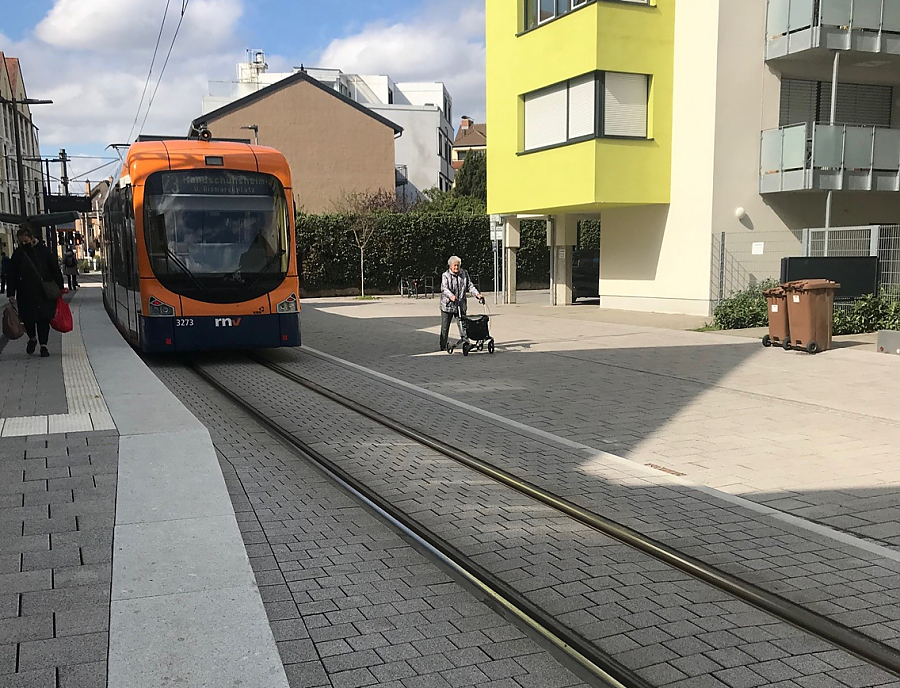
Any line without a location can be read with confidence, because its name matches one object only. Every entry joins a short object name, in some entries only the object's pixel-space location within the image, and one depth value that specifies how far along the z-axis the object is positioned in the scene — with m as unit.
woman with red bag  12.02
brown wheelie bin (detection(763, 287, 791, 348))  14.12
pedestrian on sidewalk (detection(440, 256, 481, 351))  14.31
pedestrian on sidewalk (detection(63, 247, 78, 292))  40.09
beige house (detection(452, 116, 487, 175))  101.44
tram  12.12
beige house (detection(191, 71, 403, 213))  47.06
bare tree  33.41
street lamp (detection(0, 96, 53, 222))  38.33
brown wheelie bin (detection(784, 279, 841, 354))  13.51
